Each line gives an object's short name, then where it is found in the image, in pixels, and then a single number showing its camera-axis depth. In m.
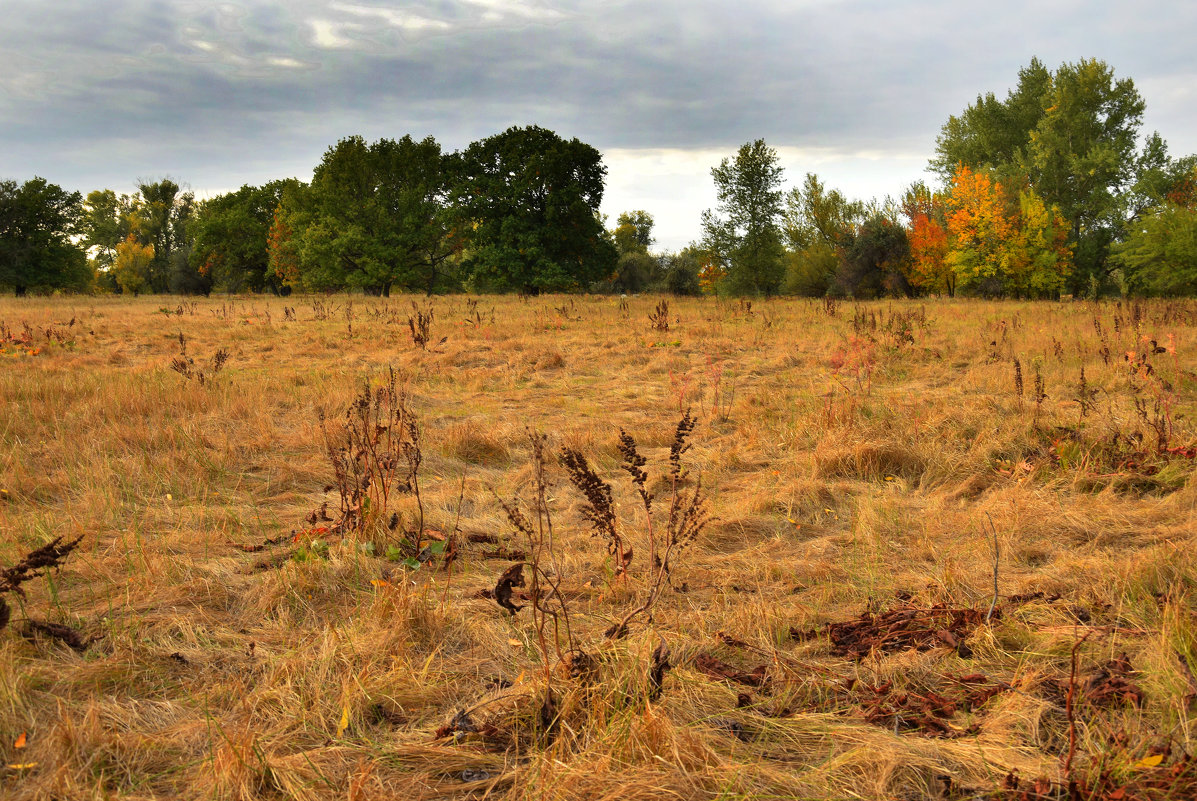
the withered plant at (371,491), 3.76
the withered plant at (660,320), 13.79
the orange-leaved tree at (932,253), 35.62
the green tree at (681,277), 43.34
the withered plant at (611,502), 2.57
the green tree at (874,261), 35.25
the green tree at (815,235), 40.25
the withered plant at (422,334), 11.60
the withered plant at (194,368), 7.76
